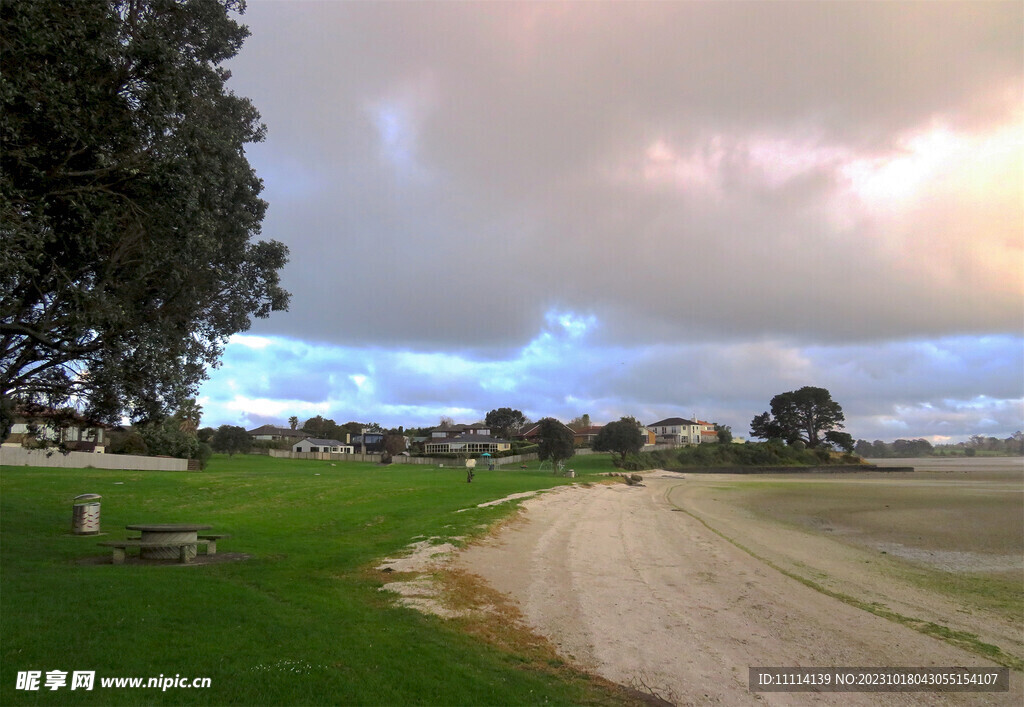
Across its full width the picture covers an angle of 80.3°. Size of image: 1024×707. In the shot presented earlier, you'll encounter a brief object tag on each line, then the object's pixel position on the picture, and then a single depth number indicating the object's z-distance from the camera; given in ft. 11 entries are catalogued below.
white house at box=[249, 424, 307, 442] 482.28
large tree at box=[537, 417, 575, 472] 242.58
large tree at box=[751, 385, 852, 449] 448.24
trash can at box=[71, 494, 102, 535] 53.47
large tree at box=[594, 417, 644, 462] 311.47
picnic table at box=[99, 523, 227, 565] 41.88
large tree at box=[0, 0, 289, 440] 26.25
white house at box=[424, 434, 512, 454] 390.83
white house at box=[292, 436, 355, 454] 382.42
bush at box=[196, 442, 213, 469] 186.33
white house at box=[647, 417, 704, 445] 576.61
